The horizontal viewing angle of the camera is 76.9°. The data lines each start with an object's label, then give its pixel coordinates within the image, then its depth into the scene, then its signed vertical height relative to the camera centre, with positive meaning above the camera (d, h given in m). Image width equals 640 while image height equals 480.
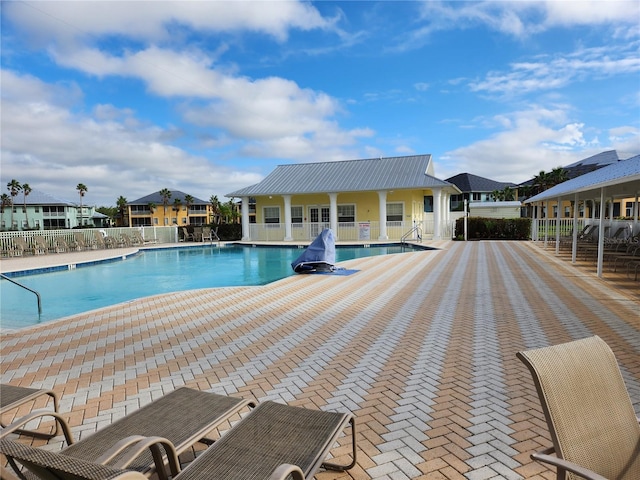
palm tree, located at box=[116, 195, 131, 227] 77.88 +3.98
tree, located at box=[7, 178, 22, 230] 63.53 +6.31
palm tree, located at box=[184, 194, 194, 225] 73.31 +4.31
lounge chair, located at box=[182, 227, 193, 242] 29.33 -0.84
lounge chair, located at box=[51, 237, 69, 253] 20.92 -1.01
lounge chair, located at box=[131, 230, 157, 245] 25.98 -0.81
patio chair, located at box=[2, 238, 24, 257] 19.06 -1.05
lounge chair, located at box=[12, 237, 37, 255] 19.41 -0.87
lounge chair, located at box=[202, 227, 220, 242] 28.64 -0.84
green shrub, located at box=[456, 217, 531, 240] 24.03 -0.64
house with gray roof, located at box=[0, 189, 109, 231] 64.69 +2.34
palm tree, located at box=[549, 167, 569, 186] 40.62 +4.18
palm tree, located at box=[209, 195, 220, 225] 75.25 +3.72
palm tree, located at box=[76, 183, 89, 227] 65.44 +6.03
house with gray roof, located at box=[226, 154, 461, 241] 24.67 +1.35
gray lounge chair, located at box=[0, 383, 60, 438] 2.77 -1.22
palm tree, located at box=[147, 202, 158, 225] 74.67 +3.20
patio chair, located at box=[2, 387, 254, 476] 1.98 -1.26
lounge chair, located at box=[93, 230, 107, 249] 23.34 -0.81
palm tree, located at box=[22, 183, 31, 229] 64.05 +5.38
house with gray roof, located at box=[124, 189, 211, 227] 75.69 +2.72
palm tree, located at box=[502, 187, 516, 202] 54.82 +3.22
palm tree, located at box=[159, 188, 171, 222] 67.53 +4.75
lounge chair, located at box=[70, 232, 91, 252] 21.86 -0.90
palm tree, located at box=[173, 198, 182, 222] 74.50 +3.53
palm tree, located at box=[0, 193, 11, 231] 68.75 +4.45
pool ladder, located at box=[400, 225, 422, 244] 24.04 -0.83
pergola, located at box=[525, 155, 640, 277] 7.06 +0.75
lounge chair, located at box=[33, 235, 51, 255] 19.91 -0.95
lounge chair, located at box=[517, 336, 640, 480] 1.83 -0.93
